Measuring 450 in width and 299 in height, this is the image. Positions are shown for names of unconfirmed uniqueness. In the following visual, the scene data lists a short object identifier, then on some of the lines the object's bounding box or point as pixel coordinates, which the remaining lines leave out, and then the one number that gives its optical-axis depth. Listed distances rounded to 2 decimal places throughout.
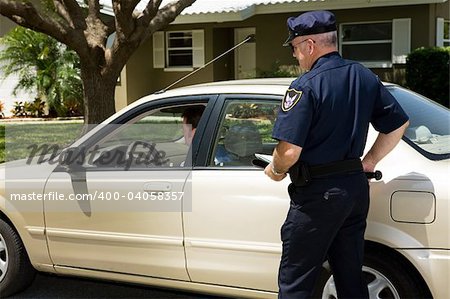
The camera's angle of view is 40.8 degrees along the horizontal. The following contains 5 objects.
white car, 3.24
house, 14.59
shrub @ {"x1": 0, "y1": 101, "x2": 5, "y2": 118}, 17.94
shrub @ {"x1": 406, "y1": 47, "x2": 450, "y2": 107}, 13.40
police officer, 2.83
